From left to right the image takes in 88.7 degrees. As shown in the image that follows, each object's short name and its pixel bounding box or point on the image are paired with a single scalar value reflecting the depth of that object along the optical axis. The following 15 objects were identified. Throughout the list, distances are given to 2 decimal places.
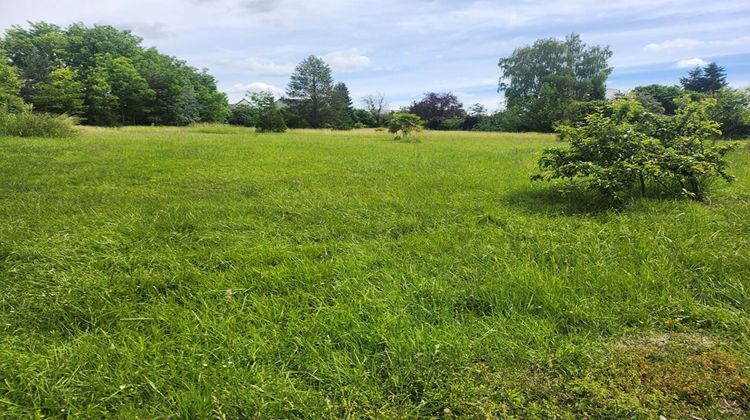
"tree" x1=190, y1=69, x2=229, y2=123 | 53.11
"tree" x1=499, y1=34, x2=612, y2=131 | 40.94
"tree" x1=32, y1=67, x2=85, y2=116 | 36.72
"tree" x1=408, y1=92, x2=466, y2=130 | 53.19
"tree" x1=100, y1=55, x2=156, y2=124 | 42.69
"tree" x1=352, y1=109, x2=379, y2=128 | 61.19
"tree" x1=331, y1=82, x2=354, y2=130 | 52.38
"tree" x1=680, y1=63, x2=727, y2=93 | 46.78
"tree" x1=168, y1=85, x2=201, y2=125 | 44.12
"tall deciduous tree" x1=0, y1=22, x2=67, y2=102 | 39.72
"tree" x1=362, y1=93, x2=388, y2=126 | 64.19
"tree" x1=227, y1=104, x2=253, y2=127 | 49.96
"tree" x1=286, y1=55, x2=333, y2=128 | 53.19
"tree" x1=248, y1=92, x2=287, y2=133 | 28.95
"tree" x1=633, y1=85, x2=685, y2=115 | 44.24
